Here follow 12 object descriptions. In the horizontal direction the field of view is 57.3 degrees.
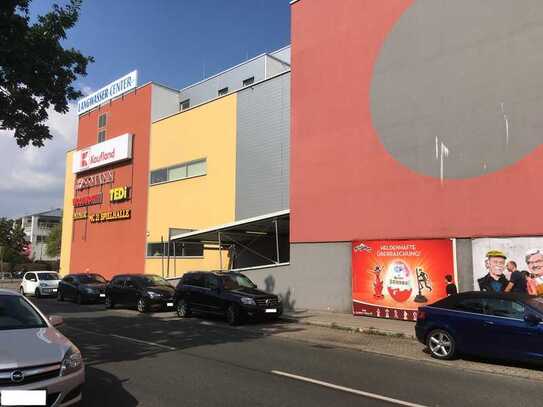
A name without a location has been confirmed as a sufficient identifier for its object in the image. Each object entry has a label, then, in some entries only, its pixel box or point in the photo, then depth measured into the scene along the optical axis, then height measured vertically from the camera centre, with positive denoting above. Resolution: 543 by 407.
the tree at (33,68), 10.56 +4.43
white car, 27.11 -0.88
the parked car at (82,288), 23.24 -1.00
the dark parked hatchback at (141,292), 18.84 -0.98
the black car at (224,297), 14.92 -0.96
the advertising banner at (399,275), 14.96 -0.24
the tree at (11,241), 66.50 +3.52
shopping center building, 14.09 +3.80
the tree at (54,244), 81.56 +3.78
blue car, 8.63 -1.09
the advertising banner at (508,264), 13.02 +0.09
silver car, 4.68 -1.00
